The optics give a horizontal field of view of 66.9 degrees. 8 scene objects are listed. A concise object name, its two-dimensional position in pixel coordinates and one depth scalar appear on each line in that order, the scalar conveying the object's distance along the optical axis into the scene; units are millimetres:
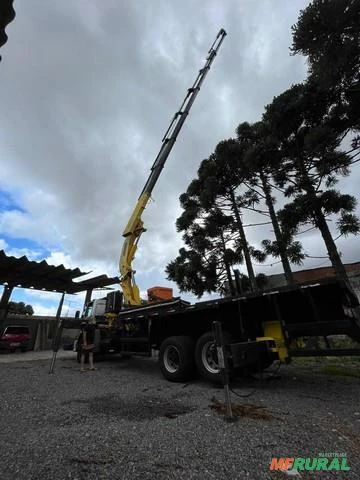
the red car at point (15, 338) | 15508
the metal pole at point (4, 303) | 16630
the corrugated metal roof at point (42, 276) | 13688
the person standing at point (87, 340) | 8828
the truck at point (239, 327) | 5203
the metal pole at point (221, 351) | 4216
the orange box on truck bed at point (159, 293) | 12108
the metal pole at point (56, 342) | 8133
